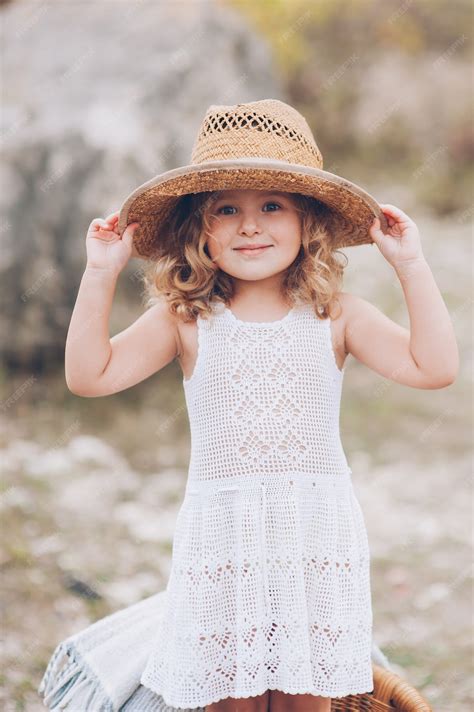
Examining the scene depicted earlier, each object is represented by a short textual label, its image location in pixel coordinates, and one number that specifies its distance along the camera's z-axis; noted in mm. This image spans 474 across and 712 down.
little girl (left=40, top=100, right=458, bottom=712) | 1959
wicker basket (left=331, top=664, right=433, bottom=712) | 2328
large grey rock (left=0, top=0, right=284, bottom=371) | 4680
